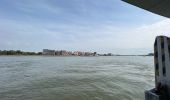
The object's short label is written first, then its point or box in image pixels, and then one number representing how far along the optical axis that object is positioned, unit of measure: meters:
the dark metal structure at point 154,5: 2.21
